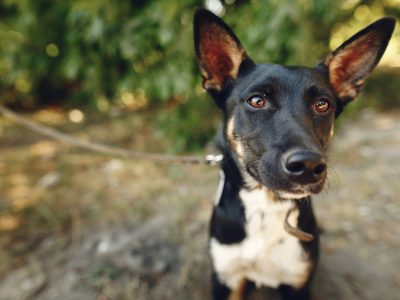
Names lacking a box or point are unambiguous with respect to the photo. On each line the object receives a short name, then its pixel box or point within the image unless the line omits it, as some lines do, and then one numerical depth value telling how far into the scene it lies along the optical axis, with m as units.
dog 0.33
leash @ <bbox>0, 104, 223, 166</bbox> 0.44
